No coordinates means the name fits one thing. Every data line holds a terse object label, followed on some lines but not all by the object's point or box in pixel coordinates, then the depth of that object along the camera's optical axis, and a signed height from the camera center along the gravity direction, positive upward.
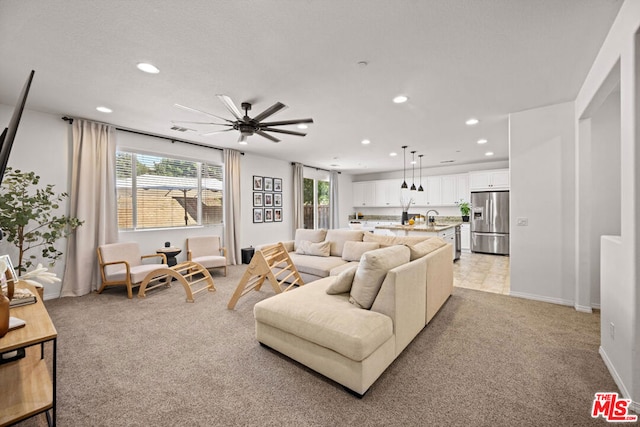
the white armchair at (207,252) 4.82 -0.74
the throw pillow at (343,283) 2.39 -0.62
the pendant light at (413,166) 6.77 +1.41
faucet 6.51 -0.19
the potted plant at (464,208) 7.62 +0.11
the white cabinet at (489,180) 6.87 +0.84
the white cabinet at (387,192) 9.16 +0.69
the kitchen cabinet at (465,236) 7.49 -0.68
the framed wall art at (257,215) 6.59 -0.04
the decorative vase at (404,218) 6.27 -0.13
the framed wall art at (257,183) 6.56 +0.74
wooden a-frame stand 3.26 -0.71
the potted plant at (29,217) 3.17 -0.03
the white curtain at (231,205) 5.91 +0.18
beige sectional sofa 1.79 -0.78
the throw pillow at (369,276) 2.13 -0.51
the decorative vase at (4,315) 1.40 -0.52
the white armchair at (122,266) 3.85 -0.79
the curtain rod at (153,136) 3.92 +1.40
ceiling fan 2.77 +1.03
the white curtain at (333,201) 9.23 +0.41
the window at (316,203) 8.45 +0.33
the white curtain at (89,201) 3.94 +0.19
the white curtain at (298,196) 7.57 +0.49
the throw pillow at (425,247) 2.74 -0.39
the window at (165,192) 4.61 +0.42
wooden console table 1.30 -0.94
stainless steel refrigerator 6.85 -0.26
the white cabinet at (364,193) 9.74 +0.70
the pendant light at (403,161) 6.00 +1.42
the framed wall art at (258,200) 6.59 +0.33
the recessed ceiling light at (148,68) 2.53 +1.39
